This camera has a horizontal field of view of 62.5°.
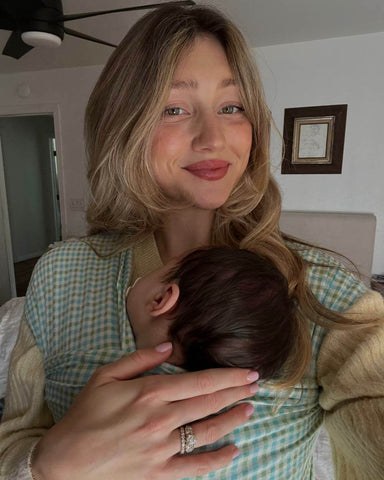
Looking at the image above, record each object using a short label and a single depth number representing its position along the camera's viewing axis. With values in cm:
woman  49
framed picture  250
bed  247
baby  56
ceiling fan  160
